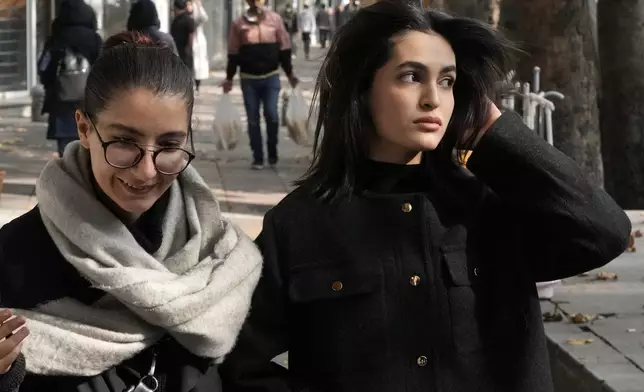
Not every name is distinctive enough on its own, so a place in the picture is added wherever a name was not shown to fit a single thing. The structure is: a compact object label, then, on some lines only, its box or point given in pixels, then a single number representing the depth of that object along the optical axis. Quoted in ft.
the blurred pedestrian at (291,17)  151.64
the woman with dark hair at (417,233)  8.82
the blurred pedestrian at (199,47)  78.33
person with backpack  35.60
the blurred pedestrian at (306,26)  148.25
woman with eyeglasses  8.04
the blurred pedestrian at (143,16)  36.32
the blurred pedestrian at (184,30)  71.49
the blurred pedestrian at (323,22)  164.35
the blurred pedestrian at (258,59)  41.34
